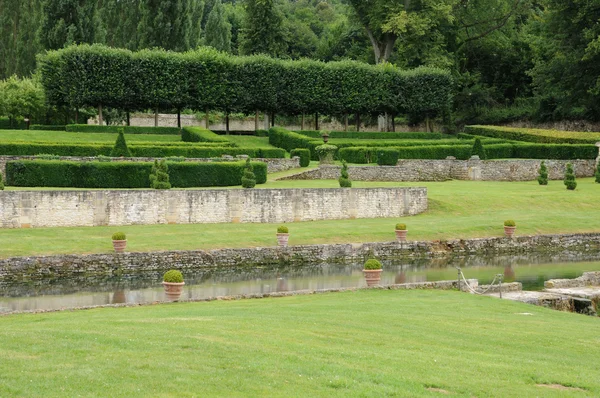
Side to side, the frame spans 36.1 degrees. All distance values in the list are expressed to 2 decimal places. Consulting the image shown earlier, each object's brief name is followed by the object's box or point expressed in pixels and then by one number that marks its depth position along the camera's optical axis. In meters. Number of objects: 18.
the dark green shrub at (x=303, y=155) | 52.98
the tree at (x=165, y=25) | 76.06
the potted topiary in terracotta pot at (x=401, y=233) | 37.47
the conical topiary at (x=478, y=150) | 58.88
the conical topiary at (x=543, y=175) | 53.97
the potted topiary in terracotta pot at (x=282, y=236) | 35.41
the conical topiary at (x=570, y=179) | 50.44
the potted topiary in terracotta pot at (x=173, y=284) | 24.66
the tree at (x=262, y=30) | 85.69
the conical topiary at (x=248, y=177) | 41.62
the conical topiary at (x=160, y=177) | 39.56
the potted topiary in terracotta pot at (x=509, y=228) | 39.78
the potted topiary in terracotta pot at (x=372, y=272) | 27.34
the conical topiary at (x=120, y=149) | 46.97
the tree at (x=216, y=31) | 94.94
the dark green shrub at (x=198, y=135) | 57.34
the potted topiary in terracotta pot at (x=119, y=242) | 32.41
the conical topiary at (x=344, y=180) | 43.88
